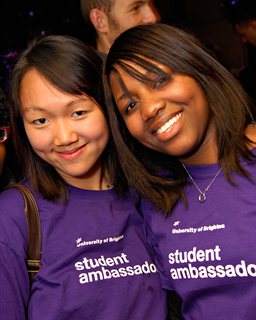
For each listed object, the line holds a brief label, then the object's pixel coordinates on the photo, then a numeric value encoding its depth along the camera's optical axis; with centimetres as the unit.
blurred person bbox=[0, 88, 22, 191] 174
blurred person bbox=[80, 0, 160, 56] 266
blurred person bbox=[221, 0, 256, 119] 343
